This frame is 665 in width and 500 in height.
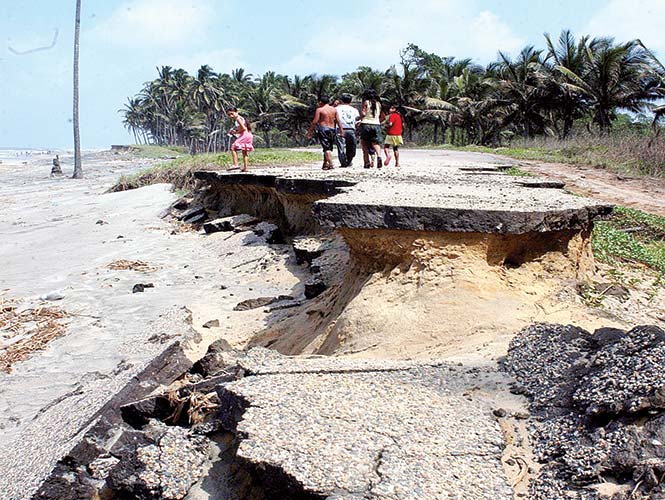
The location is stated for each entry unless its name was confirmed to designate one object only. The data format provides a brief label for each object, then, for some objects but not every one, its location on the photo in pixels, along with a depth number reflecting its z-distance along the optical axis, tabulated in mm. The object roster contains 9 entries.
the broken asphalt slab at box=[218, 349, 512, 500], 2516
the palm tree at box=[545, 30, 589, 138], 34000
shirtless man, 11555
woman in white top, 11078
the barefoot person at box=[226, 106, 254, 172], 13297
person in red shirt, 12461
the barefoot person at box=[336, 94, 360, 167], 11516
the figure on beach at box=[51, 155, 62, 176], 38156
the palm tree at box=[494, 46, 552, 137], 36438
